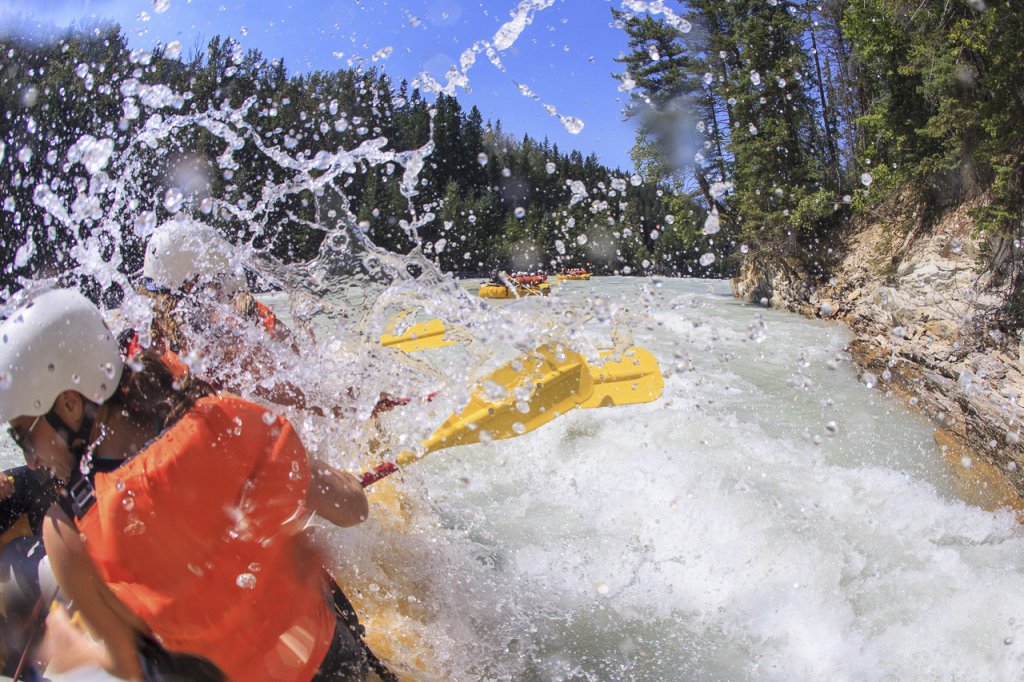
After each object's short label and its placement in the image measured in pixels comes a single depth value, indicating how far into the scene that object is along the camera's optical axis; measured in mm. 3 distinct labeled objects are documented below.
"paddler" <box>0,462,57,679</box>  1962
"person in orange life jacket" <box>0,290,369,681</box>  1336
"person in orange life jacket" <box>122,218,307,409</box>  3242
